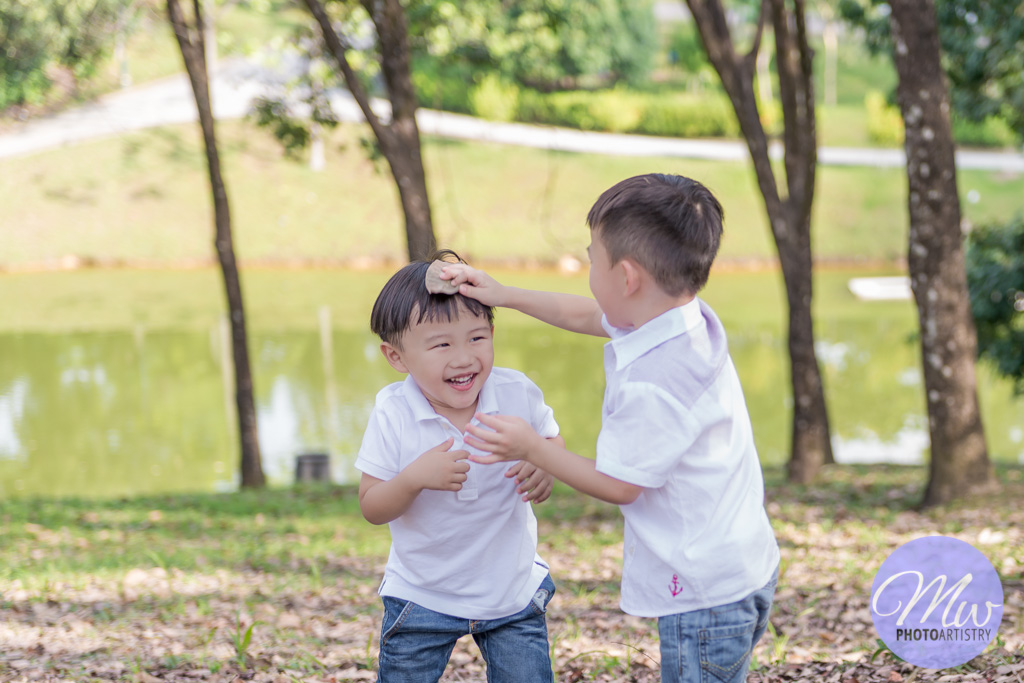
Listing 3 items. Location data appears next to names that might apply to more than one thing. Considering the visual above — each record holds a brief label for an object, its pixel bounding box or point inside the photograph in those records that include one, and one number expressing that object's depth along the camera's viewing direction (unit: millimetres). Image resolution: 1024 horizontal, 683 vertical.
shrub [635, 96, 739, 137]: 34438
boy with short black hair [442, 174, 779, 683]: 2260
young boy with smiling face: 2580
